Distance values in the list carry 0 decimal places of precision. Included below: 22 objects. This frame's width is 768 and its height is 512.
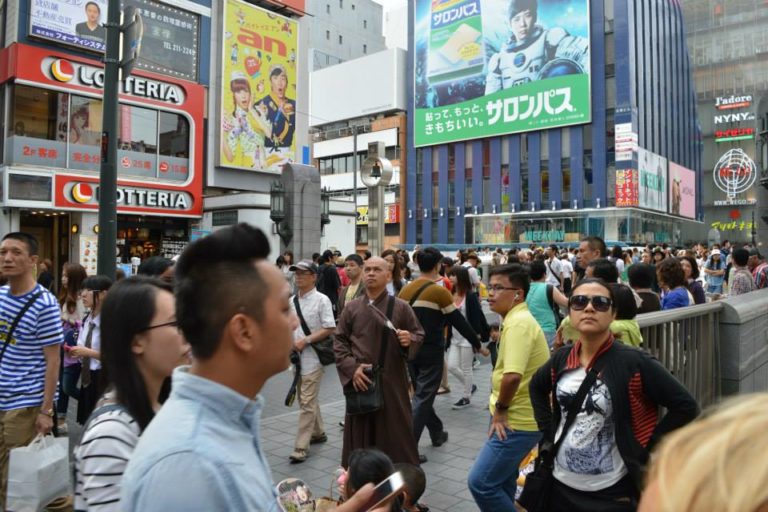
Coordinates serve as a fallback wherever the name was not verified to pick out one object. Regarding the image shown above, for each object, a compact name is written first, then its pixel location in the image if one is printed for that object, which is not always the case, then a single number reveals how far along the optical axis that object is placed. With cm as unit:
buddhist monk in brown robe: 489
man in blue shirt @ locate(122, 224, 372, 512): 125
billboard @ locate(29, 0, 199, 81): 2052
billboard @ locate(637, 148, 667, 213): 4648
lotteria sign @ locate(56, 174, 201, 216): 2111
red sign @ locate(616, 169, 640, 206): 4456
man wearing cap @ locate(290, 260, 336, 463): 612
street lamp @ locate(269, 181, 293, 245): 2250
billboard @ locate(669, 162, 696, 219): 5453
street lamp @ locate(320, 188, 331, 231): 2552
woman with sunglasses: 298
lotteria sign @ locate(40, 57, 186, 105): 2088
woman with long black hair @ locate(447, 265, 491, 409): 791
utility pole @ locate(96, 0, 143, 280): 779
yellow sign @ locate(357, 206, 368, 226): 6132
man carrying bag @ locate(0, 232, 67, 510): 405
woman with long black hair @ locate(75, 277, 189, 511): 194
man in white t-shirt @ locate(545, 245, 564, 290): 1450
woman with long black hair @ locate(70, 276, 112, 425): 590
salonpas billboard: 4888
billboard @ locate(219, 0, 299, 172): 2664
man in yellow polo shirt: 379
